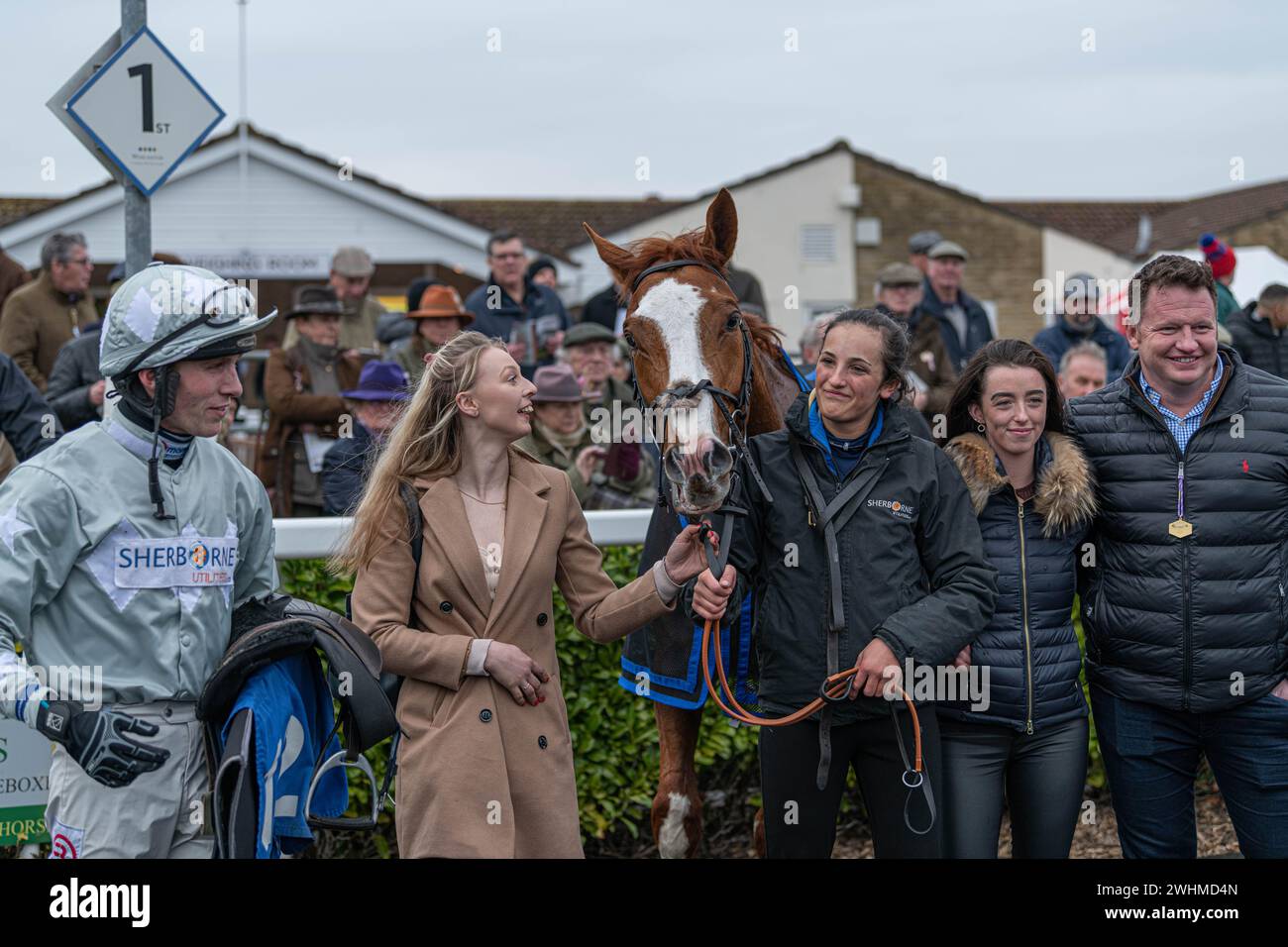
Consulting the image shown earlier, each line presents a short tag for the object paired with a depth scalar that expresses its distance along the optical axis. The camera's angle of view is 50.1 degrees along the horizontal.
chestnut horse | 3.79
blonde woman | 3.67
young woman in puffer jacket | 3.95
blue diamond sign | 5.73
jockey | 3.07
